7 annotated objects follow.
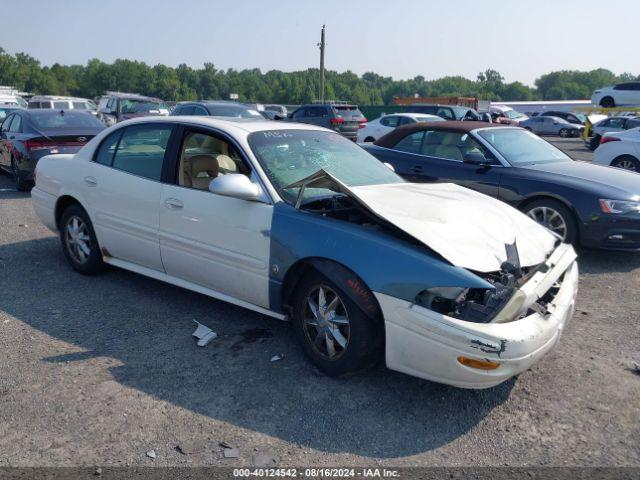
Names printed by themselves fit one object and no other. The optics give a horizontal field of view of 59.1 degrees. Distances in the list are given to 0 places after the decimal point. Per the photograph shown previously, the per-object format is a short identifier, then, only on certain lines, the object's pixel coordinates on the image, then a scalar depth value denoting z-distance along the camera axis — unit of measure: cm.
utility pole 4294
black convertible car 597
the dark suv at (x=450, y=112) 2161
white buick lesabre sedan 305
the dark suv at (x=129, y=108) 1930
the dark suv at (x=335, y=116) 2194
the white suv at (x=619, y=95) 3172
